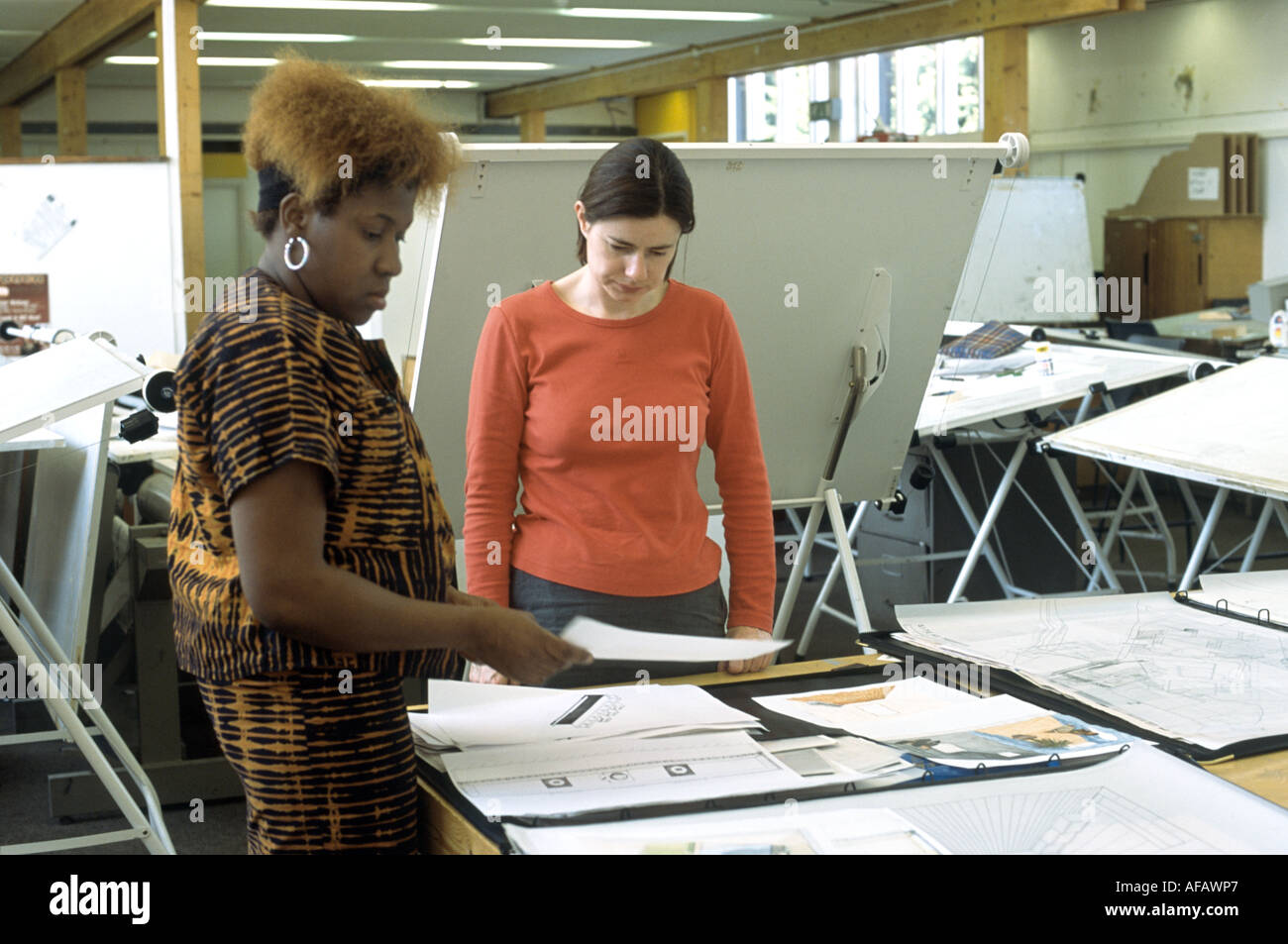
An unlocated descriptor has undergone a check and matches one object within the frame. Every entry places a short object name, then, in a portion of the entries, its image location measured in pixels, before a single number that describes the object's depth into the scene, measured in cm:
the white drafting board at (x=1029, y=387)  396
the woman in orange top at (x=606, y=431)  171
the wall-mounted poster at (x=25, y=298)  625
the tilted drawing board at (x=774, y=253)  231
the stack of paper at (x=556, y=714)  126
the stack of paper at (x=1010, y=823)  103
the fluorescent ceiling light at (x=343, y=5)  881
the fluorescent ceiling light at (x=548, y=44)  1067
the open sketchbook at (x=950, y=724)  123
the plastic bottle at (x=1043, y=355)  453
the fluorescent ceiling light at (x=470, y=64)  1226
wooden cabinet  975
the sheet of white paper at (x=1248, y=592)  184
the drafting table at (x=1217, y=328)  730
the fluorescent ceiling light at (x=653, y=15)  911
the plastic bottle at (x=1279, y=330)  539
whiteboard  621
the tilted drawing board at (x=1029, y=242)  722
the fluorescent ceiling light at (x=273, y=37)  1045
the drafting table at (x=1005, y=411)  391
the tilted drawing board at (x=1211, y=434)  282
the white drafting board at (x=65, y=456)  213
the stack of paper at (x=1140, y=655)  139
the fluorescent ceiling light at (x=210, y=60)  1203
